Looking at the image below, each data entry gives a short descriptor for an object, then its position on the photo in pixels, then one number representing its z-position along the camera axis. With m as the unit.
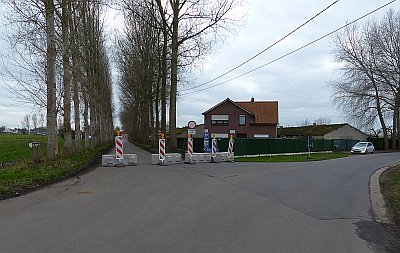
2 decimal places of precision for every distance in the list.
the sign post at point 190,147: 22.92
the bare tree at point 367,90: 52.06
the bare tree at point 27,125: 120.07
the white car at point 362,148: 44.75
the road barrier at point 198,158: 22.69
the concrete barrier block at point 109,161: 19.41
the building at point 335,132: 68.19
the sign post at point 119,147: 18.74
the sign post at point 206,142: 25.36
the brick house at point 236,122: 57.97
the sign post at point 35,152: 15.80
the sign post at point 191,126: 23.34
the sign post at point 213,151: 23.87
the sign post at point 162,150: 20.94
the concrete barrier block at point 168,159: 21.26
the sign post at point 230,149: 25.36
